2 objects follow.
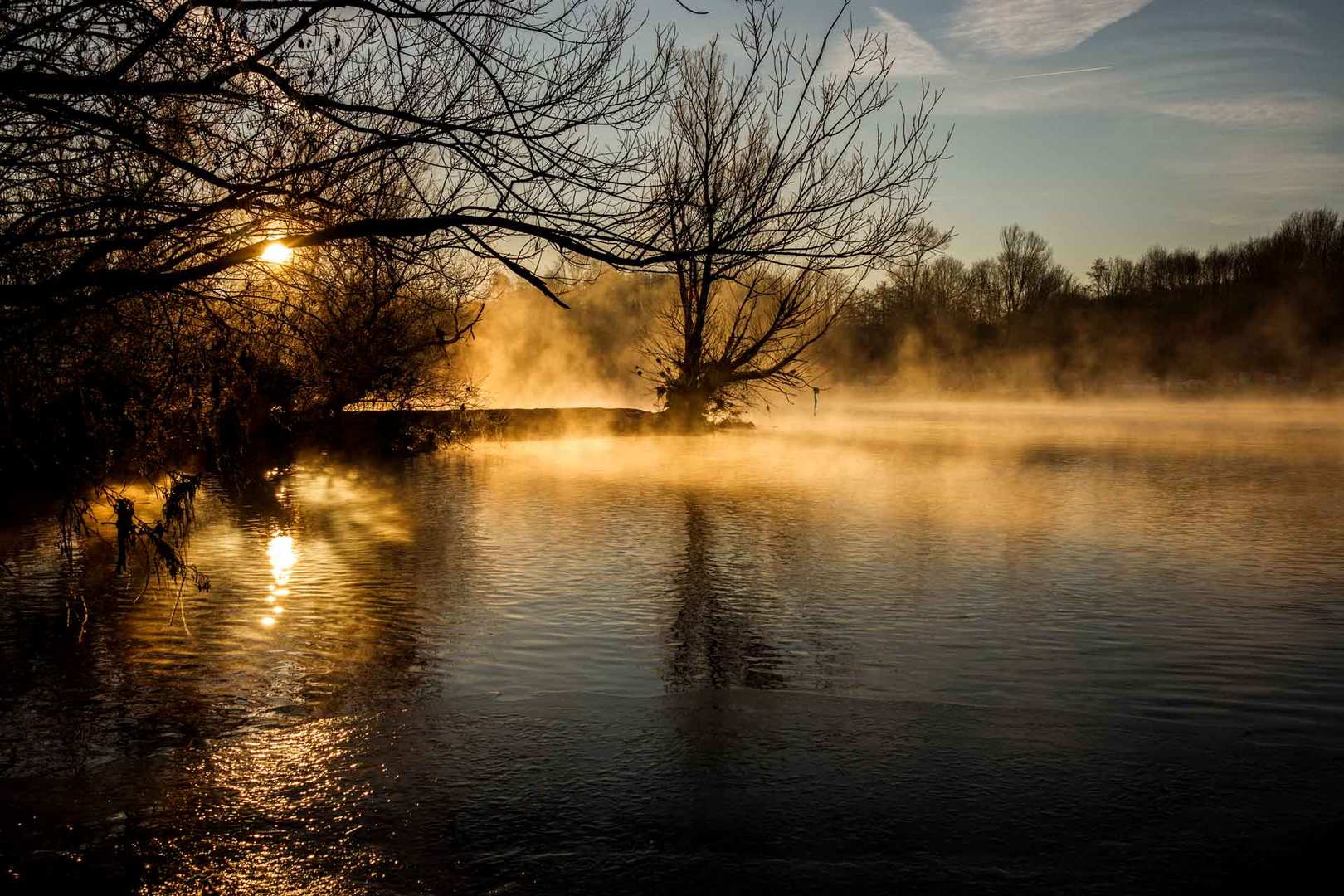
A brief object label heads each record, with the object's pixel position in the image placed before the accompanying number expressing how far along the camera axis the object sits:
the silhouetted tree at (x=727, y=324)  20.78
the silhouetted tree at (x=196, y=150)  4.57
